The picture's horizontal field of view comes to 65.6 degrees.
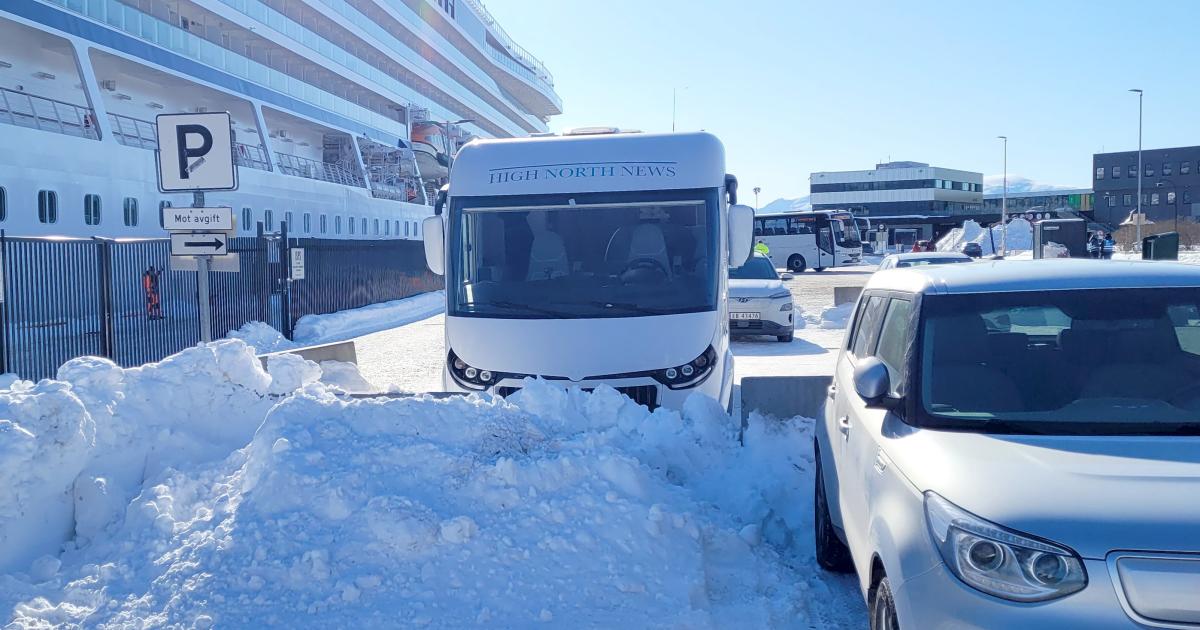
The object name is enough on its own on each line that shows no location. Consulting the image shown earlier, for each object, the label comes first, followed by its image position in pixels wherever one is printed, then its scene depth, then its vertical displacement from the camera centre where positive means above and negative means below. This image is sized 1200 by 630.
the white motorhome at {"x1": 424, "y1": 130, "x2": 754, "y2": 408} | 7.10 -0.09
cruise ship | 19.61 +4.57
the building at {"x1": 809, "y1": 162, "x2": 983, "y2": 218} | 114.00 +7.09
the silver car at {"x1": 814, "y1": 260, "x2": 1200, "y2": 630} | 2.66 -0.70
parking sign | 8.56 +0.93
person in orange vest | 15.68 -0.64
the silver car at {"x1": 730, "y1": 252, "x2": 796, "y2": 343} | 17.72 -1.16
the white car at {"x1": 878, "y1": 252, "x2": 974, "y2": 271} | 17.38 -0.19
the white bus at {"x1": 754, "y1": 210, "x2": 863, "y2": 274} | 54.16 +0.58
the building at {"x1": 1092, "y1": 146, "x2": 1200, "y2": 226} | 94.38 +6.48
